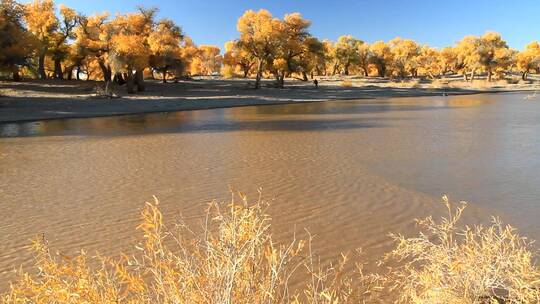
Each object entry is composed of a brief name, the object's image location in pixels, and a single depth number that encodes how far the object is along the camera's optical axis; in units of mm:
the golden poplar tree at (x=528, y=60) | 75688
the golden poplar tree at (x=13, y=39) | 29759
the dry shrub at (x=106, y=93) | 32938
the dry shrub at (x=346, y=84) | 53469
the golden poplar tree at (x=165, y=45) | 38344
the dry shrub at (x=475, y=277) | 3297
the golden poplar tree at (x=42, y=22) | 41219
